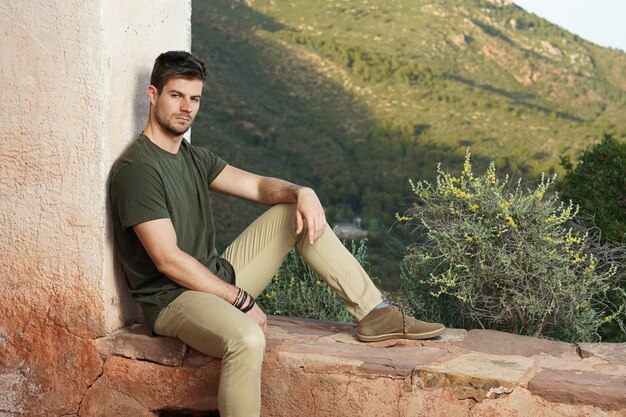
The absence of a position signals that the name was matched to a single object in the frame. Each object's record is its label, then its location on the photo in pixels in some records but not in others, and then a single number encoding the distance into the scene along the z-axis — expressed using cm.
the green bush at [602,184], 539
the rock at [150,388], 333
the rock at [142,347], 334
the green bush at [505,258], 400
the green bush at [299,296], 465
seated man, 305
